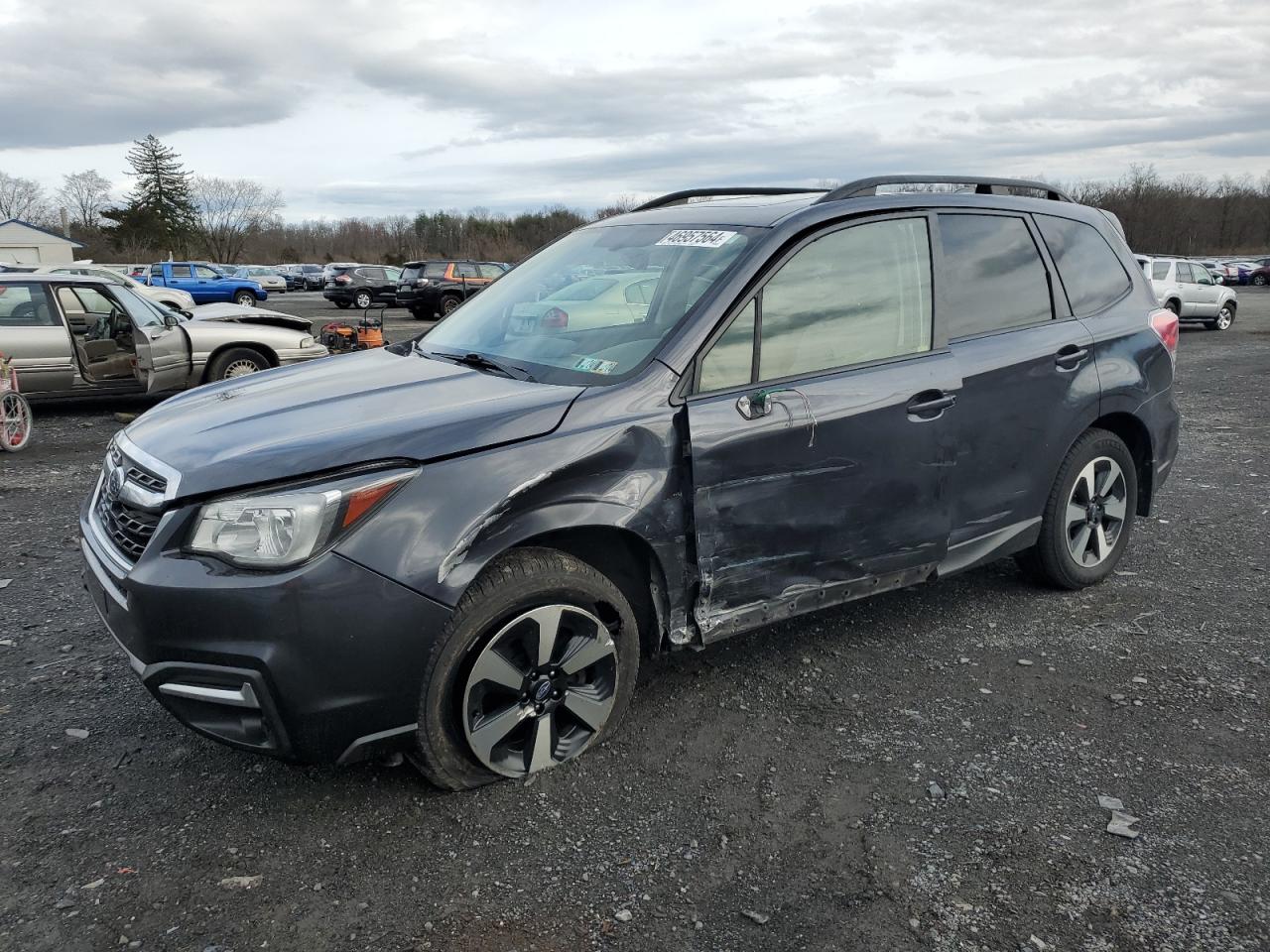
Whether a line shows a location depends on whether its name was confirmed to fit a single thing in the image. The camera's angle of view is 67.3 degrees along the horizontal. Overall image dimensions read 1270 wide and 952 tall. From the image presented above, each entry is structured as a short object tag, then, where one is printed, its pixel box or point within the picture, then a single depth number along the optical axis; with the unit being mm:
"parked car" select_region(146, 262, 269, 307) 32938
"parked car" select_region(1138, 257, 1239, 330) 21875
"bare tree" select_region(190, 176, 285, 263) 82250
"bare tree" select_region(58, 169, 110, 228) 88375
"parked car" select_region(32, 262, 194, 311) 16988
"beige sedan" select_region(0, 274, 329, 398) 9633
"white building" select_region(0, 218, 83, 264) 57000
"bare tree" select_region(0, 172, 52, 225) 87812
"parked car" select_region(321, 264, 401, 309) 32562
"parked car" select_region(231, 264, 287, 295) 47494
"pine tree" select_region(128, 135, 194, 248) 76562
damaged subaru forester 2584
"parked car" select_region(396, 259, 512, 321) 26547
